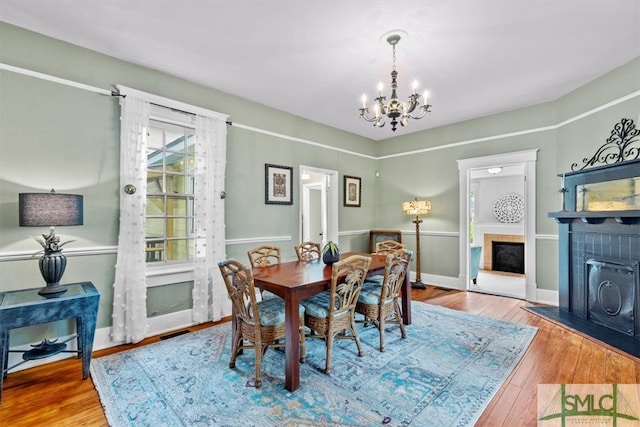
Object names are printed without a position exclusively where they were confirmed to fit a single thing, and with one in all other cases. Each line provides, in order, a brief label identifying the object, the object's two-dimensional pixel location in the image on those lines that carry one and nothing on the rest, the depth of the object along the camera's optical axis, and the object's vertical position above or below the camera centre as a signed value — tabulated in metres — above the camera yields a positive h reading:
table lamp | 2.19 -0.03
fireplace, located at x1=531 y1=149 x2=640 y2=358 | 2.85 -0.46
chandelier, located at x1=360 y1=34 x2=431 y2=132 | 2.49 +0.93
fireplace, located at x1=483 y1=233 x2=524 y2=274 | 6.45 -0.85
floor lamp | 5.14 +0.04
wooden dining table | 2.14 -0.57
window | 3.29 +0.24
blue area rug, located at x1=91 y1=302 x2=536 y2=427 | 1.88 -1.28
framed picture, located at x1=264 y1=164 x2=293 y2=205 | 4.27 +0.44
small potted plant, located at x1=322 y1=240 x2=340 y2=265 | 3.01 -0.40
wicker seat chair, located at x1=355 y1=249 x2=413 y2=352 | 2.77 -0.81
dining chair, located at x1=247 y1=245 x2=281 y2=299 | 3.37 -0.50
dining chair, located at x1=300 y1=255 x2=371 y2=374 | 2.37 -0.79
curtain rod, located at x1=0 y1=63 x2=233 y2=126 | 2.47 +1.22
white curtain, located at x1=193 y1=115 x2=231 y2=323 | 3.49 -0.10
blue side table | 2.09 -0.74
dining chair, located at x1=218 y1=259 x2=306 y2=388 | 2.20 -0.81
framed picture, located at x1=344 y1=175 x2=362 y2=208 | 5.59 +0.45
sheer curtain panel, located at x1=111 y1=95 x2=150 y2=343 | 2.92 -0.22
